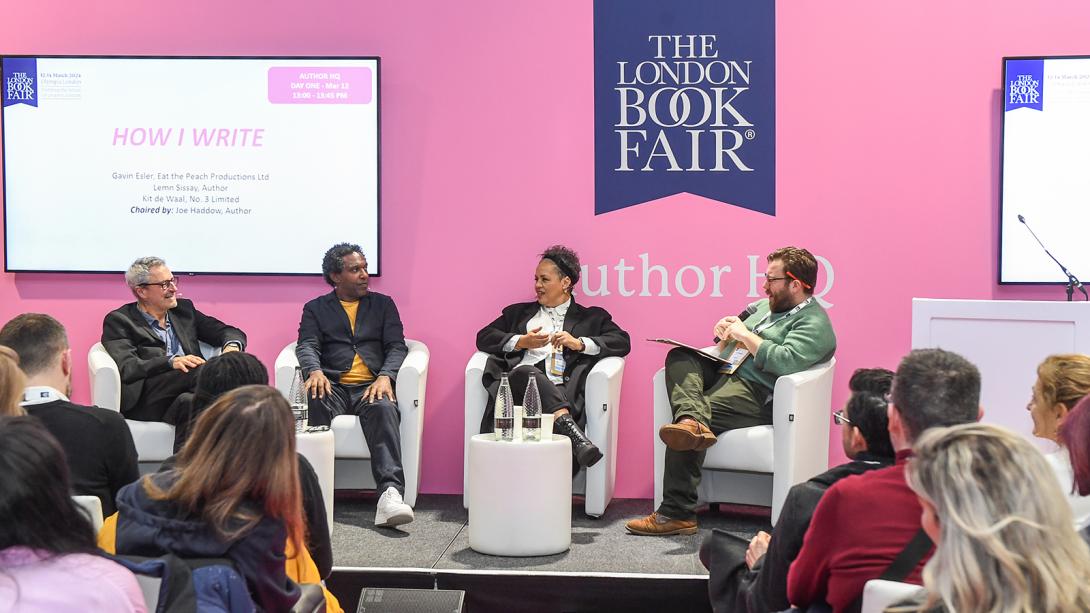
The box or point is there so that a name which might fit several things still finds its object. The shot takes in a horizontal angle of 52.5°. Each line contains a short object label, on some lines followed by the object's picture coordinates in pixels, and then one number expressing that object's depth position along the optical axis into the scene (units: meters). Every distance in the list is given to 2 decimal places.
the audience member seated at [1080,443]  2.26
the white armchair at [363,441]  5.13
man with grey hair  5.20
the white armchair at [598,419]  5.05
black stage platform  3.99
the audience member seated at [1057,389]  3.21
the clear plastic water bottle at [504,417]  4.48
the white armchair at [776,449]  4.74
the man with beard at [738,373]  4.77
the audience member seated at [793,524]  2.45
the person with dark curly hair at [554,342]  5.18
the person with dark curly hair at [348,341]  5.25
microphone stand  4.79
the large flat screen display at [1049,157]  5.43
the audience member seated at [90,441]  2.88
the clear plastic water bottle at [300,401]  4.70
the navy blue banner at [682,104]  5.65
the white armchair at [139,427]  5.10
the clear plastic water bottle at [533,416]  4.51
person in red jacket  2.19
